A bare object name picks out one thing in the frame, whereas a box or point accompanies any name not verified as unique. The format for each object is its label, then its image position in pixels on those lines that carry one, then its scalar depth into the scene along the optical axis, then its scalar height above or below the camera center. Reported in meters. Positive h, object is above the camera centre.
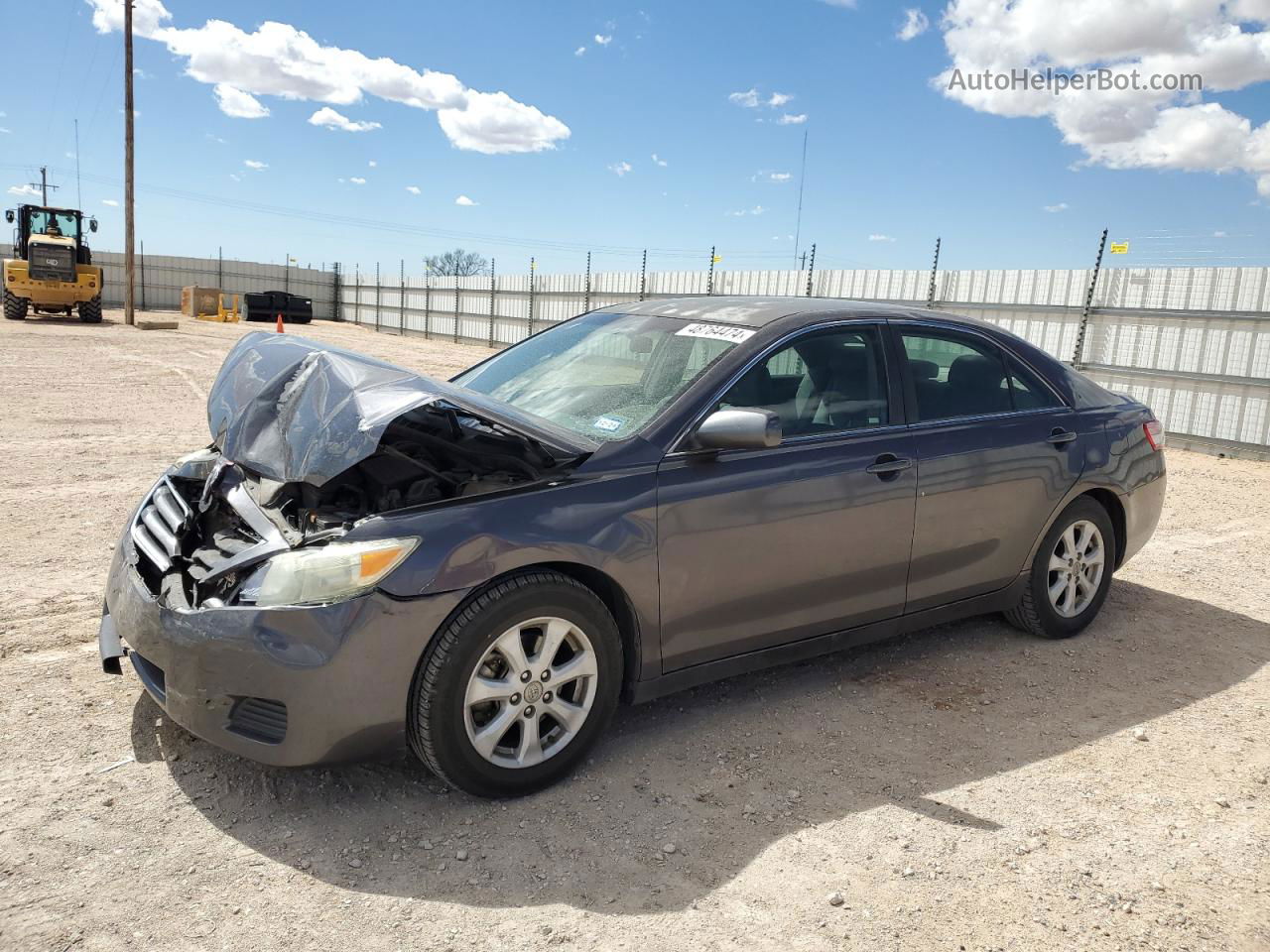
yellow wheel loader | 28.22 +0.84
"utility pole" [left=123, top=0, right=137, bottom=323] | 27.52 +3.91
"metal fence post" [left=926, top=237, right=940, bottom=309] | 15.69 +1.08
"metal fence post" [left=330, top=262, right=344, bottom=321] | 49.06 +0.84
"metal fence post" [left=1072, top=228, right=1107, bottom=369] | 13.55 +0.75
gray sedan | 2.78 -0.66
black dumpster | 40.75 +0.23
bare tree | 86.06 +5.72
